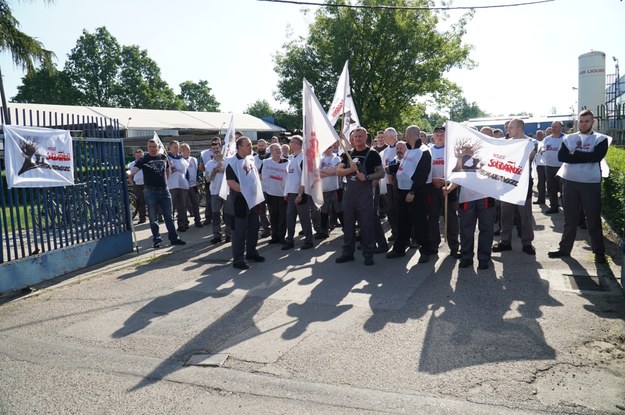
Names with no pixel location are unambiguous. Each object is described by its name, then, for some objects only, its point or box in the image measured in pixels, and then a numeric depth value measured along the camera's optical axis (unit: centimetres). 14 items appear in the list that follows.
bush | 819
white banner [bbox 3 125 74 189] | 697
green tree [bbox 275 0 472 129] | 3120
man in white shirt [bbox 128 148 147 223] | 1391
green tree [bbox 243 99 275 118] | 11450
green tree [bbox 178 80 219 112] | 10144
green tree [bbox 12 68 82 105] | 6153
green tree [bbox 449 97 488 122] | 14275
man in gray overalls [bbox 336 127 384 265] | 773
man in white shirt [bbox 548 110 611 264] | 712
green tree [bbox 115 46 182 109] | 7050
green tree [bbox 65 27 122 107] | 6944
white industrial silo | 2792
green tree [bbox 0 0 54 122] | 1816
